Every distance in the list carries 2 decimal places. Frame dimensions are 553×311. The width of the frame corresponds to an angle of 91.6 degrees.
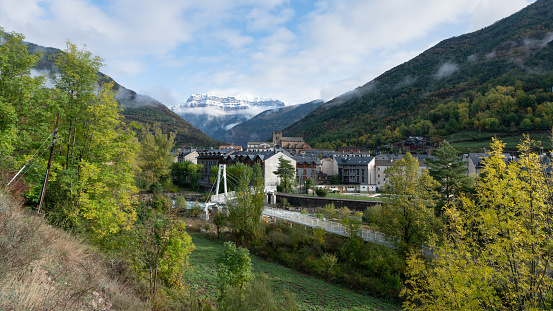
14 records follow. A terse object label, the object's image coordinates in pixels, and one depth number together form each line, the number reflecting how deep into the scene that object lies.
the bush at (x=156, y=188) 41.96
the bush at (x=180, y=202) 35.04
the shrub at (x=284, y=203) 42.66
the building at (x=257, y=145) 111.28
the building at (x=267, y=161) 51.62
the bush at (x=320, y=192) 44.59
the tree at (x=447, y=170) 24.05
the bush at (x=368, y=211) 29.64
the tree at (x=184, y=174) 58.90
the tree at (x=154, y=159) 47.88
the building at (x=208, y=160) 63.78
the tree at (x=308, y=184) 50.03
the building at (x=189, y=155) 77.78
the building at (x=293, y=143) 131.23
